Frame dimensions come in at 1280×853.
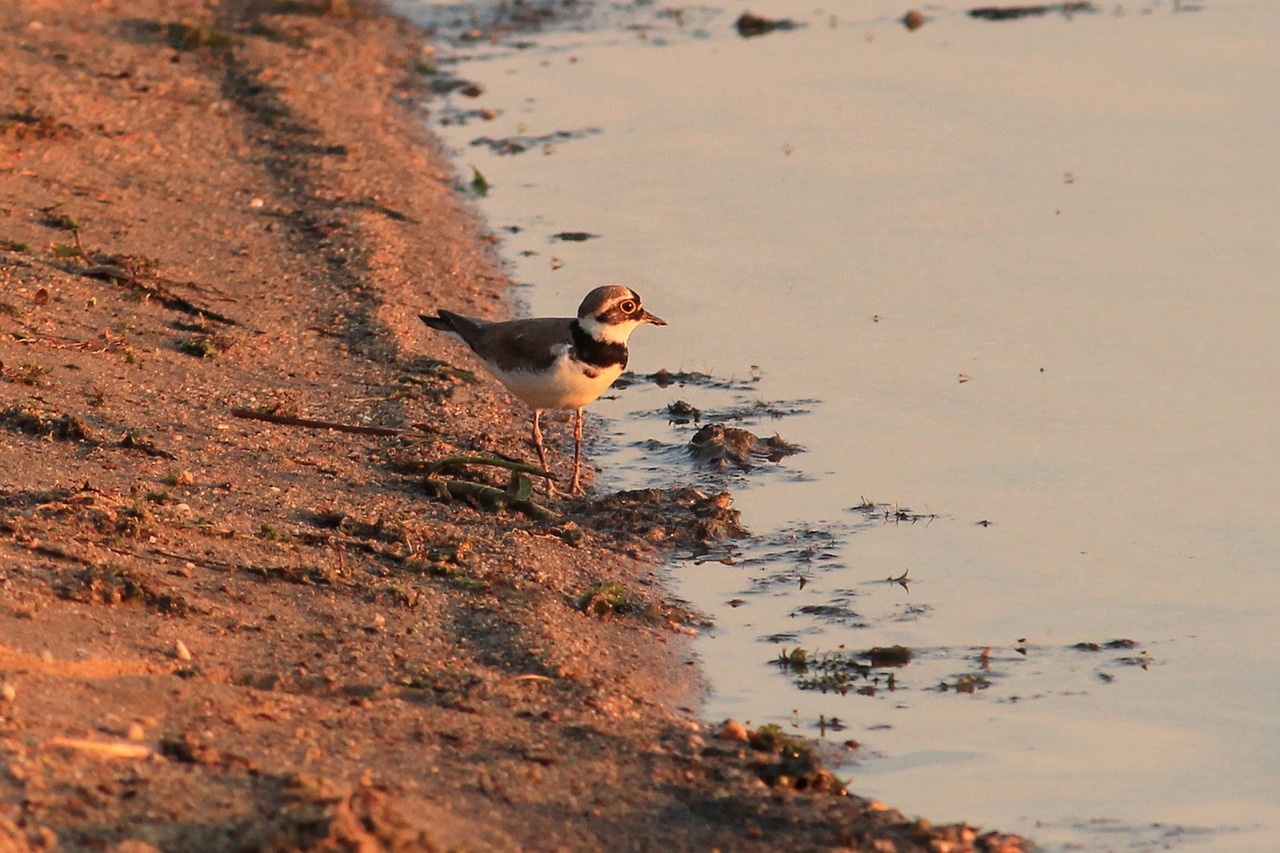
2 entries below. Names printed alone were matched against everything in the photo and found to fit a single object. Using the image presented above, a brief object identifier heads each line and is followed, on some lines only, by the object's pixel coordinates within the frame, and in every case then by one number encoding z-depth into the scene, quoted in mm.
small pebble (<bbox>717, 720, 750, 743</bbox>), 10789
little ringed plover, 15258
